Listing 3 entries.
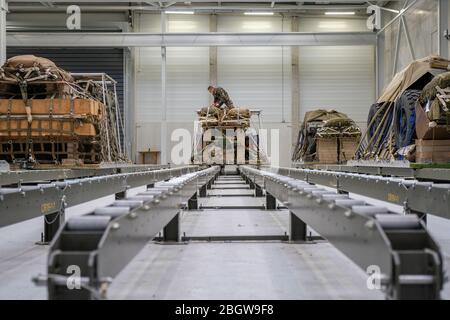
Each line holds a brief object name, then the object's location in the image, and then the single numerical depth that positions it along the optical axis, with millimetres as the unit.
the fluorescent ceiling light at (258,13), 22016
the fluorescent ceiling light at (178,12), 20806
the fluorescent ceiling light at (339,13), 22578
